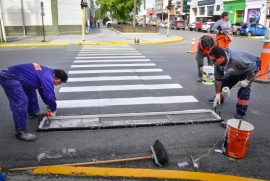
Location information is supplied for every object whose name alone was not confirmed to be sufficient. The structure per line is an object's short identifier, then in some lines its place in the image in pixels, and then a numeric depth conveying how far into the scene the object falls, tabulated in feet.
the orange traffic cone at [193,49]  45.83
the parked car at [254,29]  91.50
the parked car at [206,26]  114.95
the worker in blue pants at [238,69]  13.88
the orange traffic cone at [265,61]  25.75
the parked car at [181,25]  149.38
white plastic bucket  24.72
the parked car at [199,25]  126.15
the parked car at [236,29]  98.96
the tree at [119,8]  126.52
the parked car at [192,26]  133.33
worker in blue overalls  12.59
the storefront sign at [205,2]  172.51
